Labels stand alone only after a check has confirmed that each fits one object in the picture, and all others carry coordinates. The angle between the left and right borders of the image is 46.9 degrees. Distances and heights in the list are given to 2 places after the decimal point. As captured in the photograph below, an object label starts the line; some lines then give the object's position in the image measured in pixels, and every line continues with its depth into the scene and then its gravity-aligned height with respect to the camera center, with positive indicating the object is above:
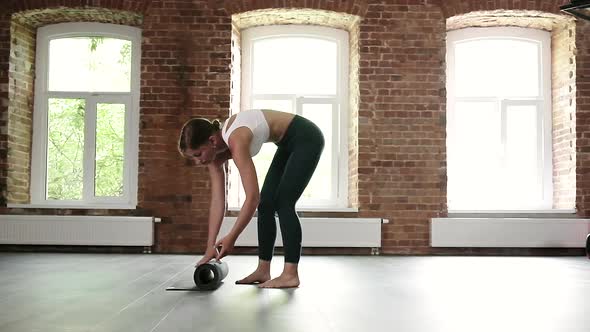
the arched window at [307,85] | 7.65 +1.10
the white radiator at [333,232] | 7.09 -0.53
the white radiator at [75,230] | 7.06 -0.53
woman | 3.35 +0.09
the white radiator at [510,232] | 7.16 -0.51
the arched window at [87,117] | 7.51 +0.70
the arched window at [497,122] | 7.74 +0.71
